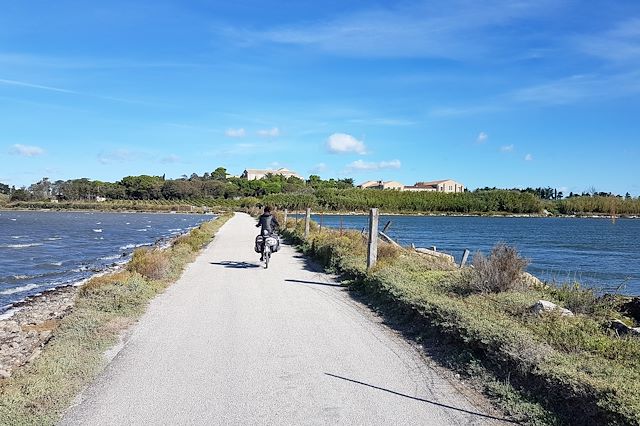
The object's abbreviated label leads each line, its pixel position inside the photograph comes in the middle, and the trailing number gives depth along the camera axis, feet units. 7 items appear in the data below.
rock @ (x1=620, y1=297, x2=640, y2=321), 37.47
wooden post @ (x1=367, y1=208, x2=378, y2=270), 47.44
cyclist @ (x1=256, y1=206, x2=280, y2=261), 57.93
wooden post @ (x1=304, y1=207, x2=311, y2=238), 88.73
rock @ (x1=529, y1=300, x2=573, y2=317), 28.40
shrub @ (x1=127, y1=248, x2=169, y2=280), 48.71
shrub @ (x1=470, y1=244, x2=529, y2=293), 36.27
